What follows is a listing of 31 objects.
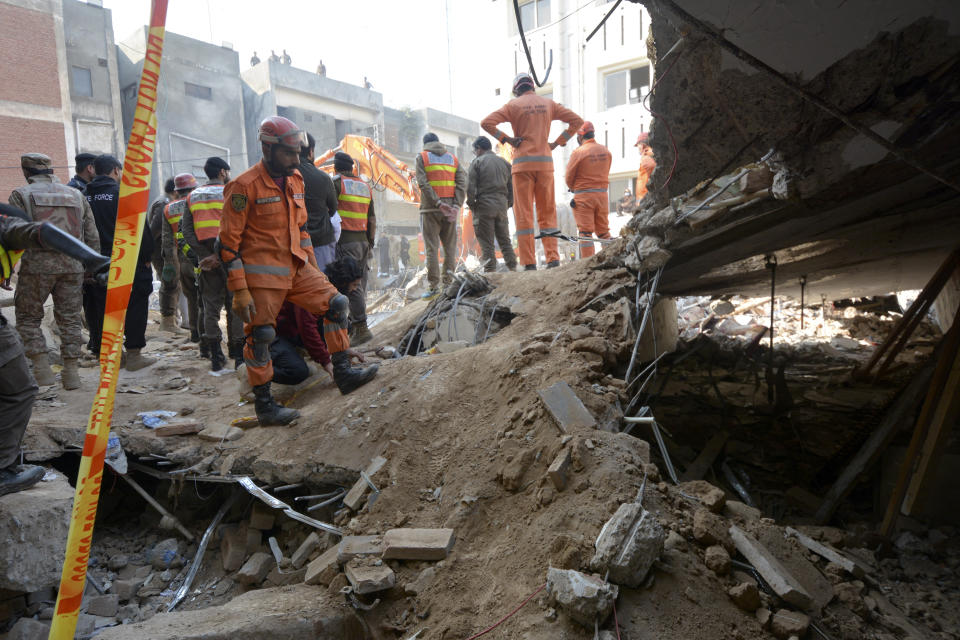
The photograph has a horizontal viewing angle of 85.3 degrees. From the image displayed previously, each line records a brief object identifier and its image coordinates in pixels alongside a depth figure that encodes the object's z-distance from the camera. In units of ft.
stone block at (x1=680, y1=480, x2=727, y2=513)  8.07
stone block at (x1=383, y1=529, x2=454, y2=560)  8.14
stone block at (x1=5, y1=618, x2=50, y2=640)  9.52
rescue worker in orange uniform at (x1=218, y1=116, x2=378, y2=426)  11.72
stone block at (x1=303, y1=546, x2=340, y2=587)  8.65
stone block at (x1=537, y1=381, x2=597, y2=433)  9.22
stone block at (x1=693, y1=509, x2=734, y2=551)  7.23
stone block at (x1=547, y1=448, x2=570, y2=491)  8.05
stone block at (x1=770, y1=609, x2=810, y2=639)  6.17
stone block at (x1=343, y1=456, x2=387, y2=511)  10.14
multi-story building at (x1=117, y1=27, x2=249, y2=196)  65.67
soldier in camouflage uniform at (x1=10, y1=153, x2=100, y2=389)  14.96
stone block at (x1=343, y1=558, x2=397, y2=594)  7.84
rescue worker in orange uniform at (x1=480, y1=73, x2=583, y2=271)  20.18
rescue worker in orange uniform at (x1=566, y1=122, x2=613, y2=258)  22.11
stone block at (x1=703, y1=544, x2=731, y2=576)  6.86
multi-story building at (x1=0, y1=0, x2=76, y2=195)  50.80
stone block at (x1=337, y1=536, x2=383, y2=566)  8.55
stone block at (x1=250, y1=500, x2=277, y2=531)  11.71
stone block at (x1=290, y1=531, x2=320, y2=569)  10.16
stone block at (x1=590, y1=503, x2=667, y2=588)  6.38
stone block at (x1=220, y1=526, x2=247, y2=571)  11.35
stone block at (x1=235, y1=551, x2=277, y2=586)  10.68
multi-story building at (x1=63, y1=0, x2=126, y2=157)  57.31
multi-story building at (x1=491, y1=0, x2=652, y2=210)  55.93
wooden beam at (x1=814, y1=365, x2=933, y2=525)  13.80
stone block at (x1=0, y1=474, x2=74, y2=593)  9.13
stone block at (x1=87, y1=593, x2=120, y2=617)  10.62
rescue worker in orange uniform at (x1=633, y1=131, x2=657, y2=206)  28.73
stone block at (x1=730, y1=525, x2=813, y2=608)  6.59
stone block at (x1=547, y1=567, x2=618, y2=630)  5.97
